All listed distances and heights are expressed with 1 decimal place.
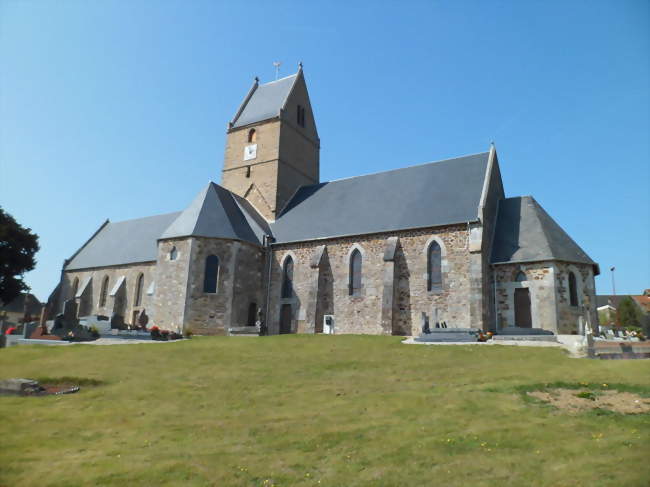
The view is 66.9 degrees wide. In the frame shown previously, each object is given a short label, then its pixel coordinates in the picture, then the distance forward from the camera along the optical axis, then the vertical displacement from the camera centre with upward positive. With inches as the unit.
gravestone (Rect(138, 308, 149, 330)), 1127.6 +23.0
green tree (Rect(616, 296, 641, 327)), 2145.7 +146.2
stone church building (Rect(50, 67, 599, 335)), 995.9 +184.4
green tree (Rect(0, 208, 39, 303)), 1667.1 +245.7
